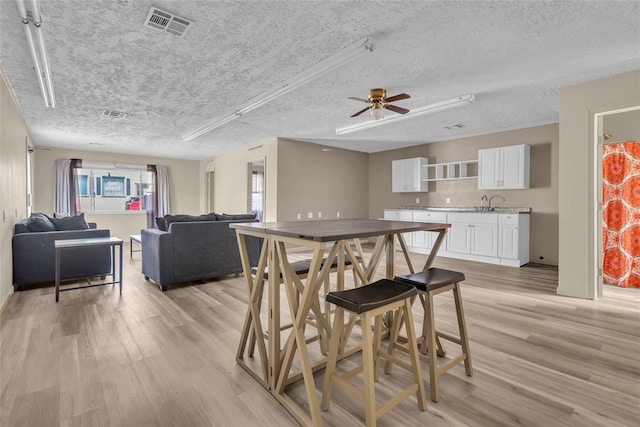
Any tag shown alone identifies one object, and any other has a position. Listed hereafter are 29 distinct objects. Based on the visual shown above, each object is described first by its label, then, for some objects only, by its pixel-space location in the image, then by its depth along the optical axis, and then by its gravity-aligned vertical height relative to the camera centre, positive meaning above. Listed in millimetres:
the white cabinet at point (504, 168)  5559 +759
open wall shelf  6500 +837
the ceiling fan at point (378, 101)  3033 +1059
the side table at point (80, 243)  3433 -365
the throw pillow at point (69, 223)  4395 -184
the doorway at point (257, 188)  10672 +768
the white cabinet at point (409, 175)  7098 +785
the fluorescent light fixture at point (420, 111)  4031 +1420
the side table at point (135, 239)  5227 -486
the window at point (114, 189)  8375 +579
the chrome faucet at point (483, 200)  6297 +177
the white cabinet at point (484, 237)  5387 -506
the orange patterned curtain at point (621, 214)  4125 -63
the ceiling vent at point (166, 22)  2293 +1421
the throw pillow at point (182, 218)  4121 -113
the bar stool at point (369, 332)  1438 -601
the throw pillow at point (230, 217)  4543 -105
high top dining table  1557 -422
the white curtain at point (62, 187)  7797 +566
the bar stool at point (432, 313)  1752 -608
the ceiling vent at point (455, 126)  5473 +1467
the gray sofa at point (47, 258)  3844 -618
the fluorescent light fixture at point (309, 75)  2709 +1391
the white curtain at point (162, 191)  9164 +552
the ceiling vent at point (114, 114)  4773 +1477
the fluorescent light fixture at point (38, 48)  2168 +1378
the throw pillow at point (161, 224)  4176 -186
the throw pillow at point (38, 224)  4039 -184
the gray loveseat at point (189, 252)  3959 -560
